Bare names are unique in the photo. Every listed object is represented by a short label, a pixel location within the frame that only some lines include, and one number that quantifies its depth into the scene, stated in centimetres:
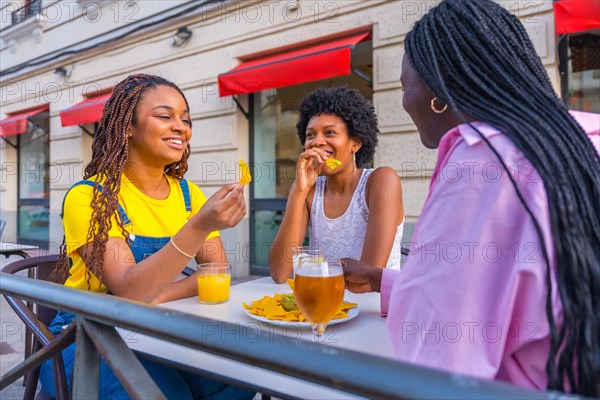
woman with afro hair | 203
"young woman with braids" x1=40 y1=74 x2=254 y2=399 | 140
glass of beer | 112
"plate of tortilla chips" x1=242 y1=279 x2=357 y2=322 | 128
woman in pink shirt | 69
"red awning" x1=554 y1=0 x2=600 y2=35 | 322
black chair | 129
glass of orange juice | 154
